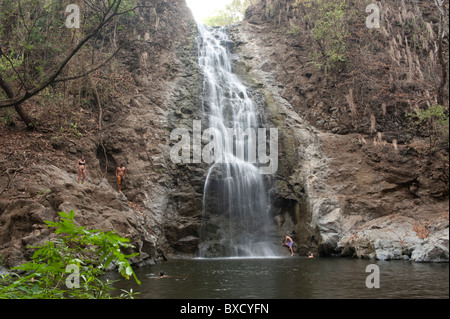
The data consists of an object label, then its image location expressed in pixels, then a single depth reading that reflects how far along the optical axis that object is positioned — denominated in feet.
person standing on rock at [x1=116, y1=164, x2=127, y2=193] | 55.88
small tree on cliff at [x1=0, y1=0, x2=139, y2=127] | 48.01
